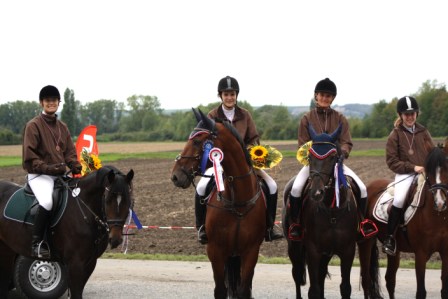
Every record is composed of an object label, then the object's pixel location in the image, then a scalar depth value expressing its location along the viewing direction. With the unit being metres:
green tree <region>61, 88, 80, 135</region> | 176.25
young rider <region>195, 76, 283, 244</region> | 15.92
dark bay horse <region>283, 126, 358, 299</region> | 14.60
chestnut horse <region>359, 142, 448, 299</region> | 15.23
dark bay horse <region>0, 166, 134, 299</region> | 13.95
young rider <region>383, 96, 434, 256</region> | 16.81
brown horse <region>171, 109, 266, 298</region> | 14.52
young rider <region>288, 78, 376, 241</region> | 16.09
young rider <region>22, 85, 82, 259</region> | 14.88
